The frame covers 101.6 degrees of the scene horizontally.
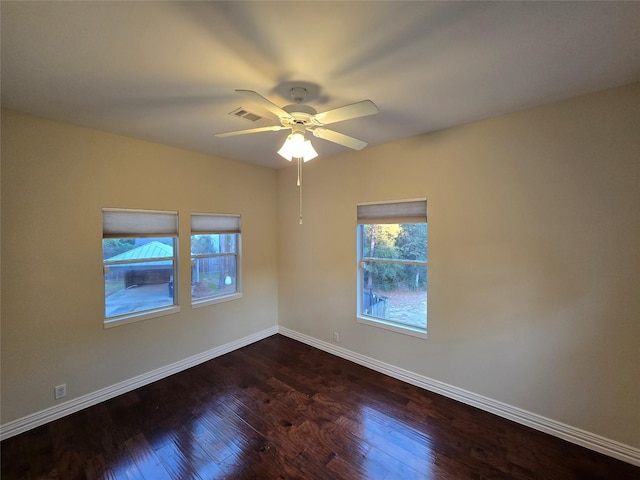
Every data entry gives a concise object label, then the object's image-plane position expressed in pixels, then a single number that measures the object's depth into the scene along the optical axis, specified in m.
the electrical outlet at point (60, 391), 2.30
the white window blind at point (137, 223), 2.62
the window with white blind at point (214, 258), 3.31
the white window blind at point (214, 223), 3.27
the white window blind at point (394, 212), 2.79
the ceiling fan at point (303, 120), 1.56
